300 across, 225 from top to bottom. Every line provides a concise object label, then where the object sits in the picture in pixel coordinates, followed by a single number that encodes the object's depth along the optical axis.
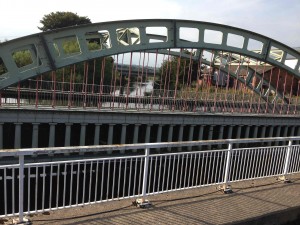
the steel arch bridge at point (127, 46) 14.13
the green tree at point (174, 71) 36.34
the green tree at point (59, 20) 52.28
